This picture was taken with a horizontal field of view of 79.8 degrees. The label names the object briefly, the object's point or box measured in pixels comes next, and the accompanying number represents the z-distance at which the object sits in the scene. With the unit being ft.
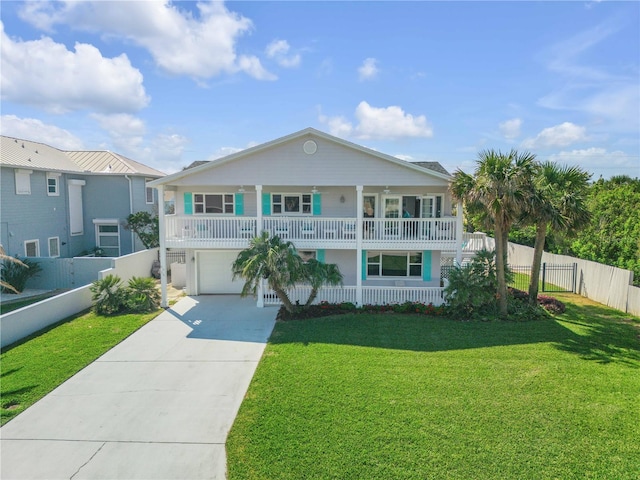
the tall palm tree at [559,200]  46.42
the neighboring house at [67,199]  64.23
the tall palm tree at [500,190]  43.91
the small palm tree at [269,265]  45.06
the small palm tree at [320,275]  47.09
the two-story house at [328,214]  51.57
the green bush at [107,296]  49.14
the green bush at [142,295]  50.57
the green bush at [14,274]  57.67
